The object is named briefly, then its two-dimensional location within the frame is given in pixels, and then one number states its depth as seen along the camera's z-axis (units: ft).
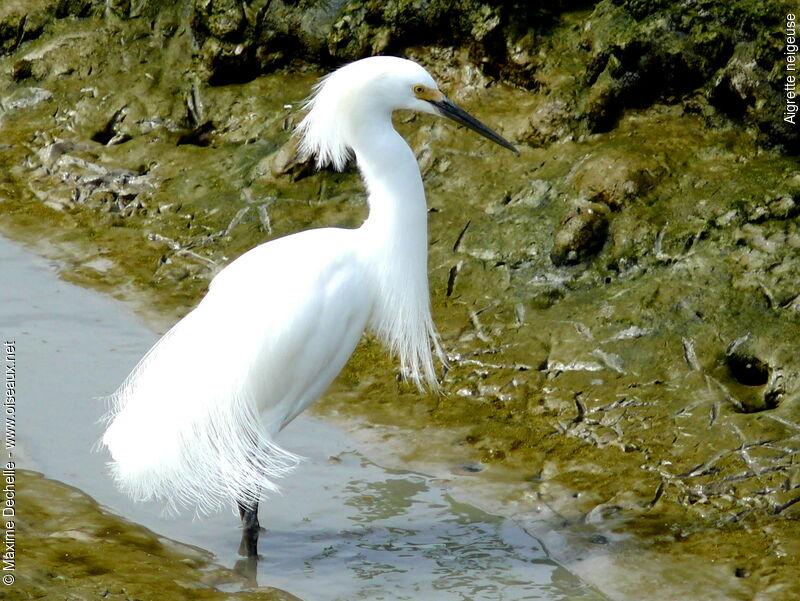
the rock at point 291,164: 46.52
